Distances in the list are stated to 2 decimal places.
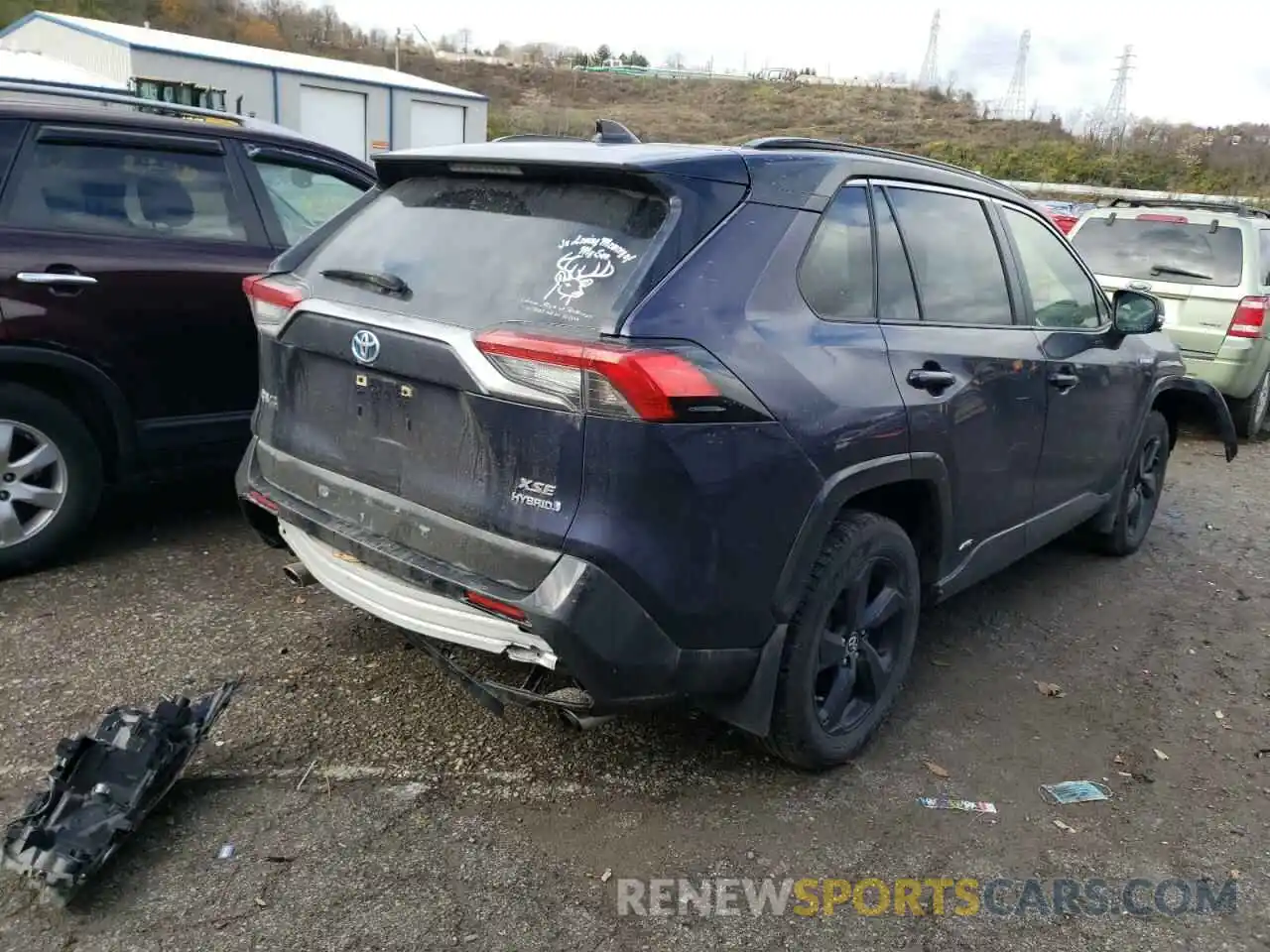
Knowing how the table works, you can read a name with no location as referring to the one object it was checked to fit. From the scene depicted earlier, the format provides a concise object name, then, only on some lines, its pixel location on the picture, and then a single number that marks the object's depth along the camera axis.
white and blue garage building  24.30
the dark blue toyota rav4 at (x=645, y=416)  2.45
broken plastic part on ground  2.39
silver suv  8.10
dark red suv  3.99
